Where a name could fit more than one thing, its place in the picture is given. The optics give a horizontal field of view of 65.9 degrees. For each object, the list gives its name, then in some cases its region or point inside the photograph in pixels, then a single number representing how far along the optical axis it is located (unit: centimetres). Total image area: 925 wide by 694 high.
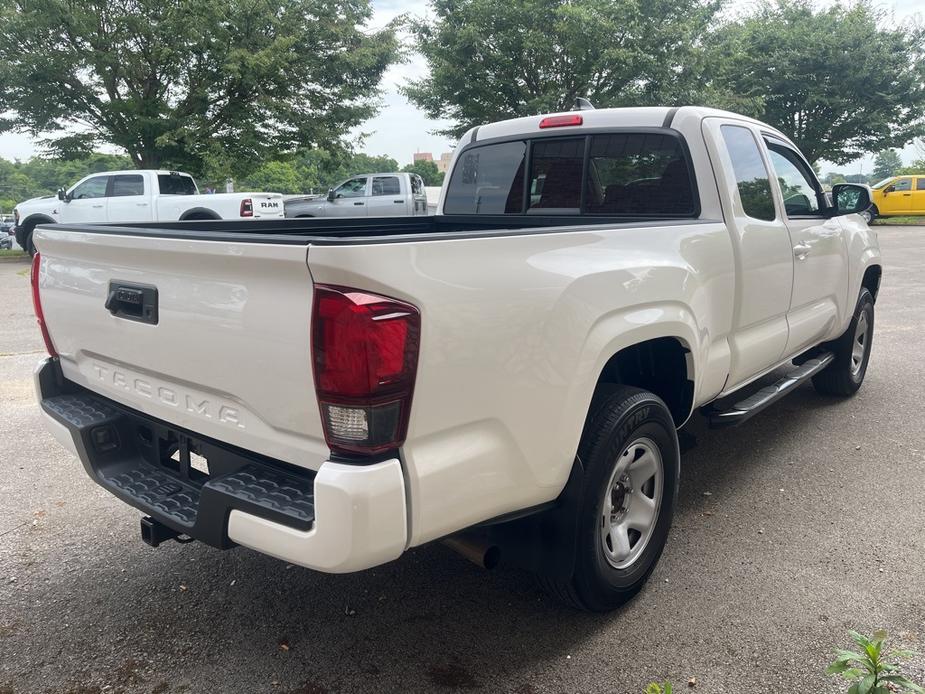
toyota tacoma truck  182
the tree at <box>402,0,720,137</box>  2164
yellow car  2525
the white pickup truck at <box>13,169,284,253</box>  1553
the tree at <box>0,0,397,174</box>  1731
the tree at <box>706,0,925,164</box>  2706
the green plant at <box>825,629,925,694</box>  188
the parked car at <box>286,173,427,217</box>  1953
